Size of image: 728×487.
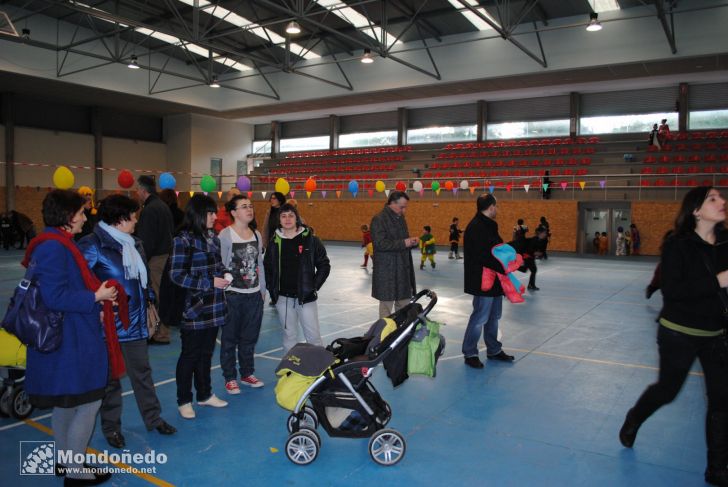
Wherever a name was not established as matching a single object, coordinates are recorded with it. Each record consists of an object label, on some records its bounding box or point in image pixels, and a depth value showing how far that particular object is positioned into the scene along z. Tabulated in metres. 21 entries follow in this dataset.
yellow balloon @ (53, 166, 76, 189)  10.54
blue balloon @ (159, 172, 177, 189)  11.91
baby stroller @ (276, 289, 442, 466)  3.32
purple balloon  16.40
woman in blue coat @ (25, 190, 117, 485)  2.60
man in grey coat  5.51
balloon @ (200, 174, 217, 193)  14.84
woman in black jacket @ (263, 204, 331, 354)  4.64
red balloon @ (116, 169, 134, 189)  12.76
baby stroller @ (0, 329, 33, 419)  3.70
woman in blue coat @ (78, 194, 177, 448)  3.29
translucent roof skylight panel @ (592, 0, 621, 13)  17.20
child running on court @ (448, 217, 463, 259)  18.42
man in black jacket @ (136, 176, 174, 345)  5.81
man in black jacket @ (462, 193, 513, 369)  5.19
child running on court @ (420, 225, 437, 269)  14.46
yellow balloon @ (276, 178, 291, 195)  14.24
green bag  3.50
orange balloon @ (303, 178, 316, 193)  18.22
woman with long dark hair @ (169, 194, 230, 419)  3.78
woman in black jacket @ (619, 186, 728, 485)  2.88
